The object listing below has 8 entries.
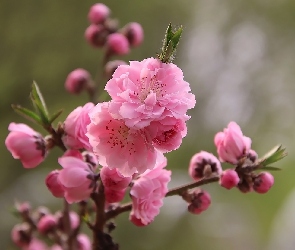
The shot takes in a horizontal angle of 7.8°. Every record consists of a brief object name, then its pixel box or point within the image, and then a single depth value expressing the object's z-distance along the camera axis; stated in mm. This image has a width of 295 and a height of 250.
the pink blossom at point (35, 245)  1091
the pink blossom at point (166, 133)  902
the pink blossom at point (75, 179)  937
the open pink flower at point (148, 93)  898
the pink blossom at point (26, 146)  950
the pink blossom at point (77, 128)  943
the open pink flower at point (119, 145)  908
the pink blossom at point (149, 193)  937
